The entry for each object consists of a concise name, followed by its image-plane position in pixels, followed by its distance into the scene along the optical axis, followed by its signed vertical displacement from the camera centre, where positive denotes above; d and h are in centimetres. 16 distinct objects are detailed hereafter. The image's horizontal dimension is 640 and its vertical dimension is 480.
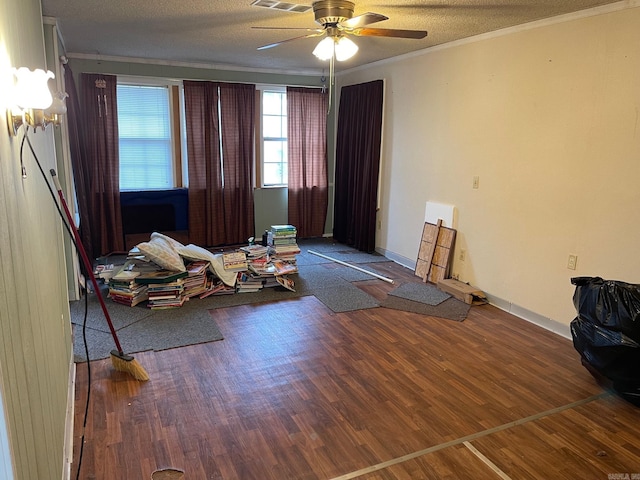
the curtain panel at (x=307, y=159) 645 -4
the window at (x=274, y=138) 639 +25
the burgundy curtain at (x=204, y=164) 584 -12
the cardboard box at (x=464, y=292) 432 -124
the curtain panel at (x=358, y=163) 579 -7
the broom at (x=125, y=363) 285 -128
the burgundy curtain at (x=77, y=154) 479 -2
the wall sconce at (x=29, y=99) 135 +15
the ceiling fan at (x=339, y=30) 304 +85
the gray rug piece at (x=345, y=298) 419 -131
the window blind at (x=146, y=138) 565 +18
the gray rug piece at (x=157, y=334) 328 -135
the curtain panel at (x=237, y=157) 602 -3
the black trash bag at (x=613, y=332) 261 -98
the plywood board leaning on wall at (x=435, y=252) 477 -97
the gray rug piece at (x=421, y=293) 439 -130
